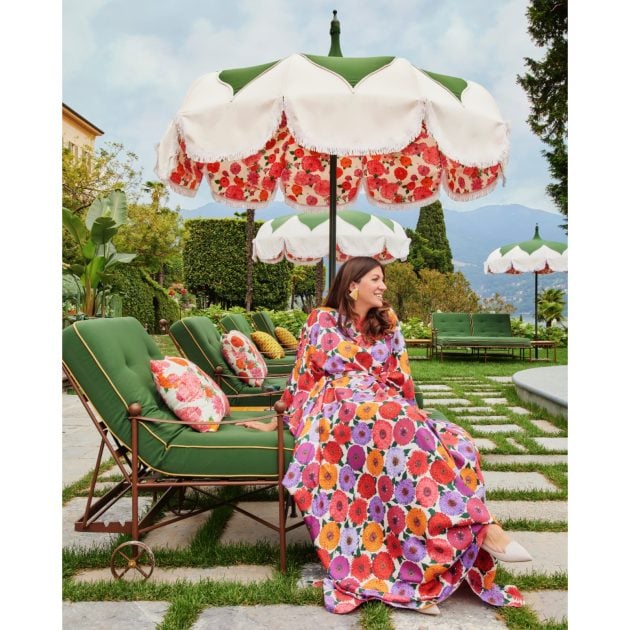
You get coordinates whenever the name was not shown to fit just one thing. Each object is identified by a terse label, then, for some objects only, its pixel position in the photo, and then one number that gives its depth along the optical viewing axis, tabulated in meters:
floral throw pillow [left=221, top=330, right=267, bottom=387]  5.47
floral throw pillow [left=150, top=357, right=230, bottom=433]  3.21
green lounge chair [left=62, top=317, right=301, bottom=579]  2.93
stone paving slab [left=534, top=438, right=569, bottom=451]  5.27
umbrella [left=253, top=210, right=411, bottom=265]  9.81
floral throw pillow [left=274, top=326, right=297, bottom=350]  9.35
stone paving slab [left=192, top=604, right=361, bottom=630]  2.38
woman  2.60
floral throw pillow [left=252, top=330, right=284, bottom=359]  7.43
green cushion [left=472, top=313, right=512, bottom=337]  14.18
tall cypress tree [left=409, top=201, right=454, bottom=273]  29.77
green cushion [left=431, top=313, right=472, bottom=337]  14.09
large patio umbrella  3.04
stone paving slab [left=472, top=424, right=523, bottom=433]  6.02
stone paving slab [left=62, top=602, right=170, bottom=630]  2.39
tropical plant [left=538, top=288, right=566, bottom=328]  17.27
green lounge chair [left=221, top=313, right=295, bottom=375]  6.42
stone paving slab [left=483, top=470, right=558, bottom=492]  4.19
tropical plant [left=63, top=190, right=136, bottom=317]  9.83
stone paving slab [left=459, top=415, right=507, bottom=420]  6.71
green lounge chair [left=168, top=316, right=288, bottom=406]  4.88
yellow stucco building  42.50
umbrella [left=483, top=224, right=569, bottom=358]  14.30
